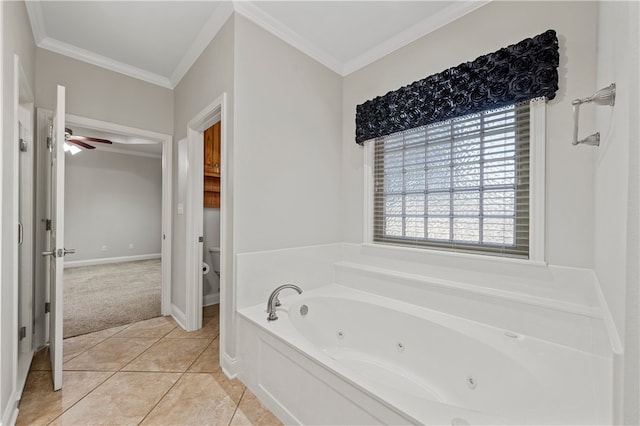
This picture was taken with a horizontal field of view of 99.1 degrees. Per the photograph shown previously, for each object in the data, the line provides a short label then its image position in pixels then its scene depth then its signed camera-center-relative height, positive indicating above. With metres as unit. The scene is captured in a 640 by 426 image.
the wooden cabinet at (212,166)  3.27 +0.53
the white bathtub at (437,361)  1.00 -0.75
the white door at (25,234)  1.99 -0.19
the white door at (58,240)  1.65 -0.19
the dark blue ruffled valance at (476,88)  1.49 +0.80
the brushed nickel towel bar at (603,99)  0.87 +0.39
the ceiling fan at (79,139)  3.70 +0.94
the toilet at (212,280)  3.31 -0.88
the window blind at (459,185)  1.68 +0.20
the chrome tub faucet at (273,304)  1.71 -0.61
